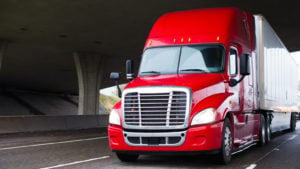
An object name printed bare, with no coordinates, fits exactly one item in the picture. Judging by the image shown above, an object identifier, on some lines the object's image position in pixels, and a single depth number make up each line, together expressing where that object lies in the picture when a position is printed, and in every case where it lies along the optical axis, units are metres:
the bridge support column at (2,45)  30.53
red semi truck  8.18
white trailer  12.56
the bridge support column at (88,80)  35.52
